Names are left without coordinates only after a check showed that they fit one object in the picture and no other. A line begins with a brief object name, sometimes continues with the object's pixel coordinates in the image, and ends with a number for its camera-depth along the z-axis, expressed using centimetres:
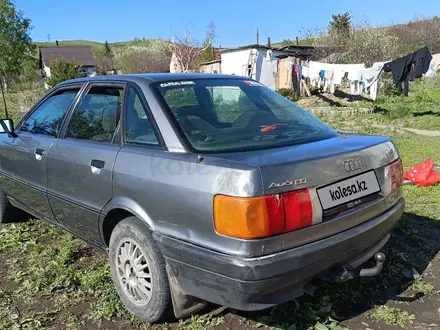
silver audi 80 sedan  200
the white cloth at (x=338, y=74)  1761
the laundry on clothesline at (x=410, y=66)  1477
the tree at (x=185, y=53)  3192
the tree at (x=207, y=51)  3381
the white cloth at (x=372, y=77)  1633
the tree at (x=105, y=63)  5378
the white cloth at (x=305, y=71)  1917
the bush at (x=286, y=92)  2197
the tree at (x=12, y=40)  2433
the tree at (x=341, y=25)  3013
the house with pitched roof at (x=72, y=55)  5150
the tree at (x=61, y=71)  2425
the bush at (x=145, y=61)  4109
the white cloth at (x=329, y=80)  1792
